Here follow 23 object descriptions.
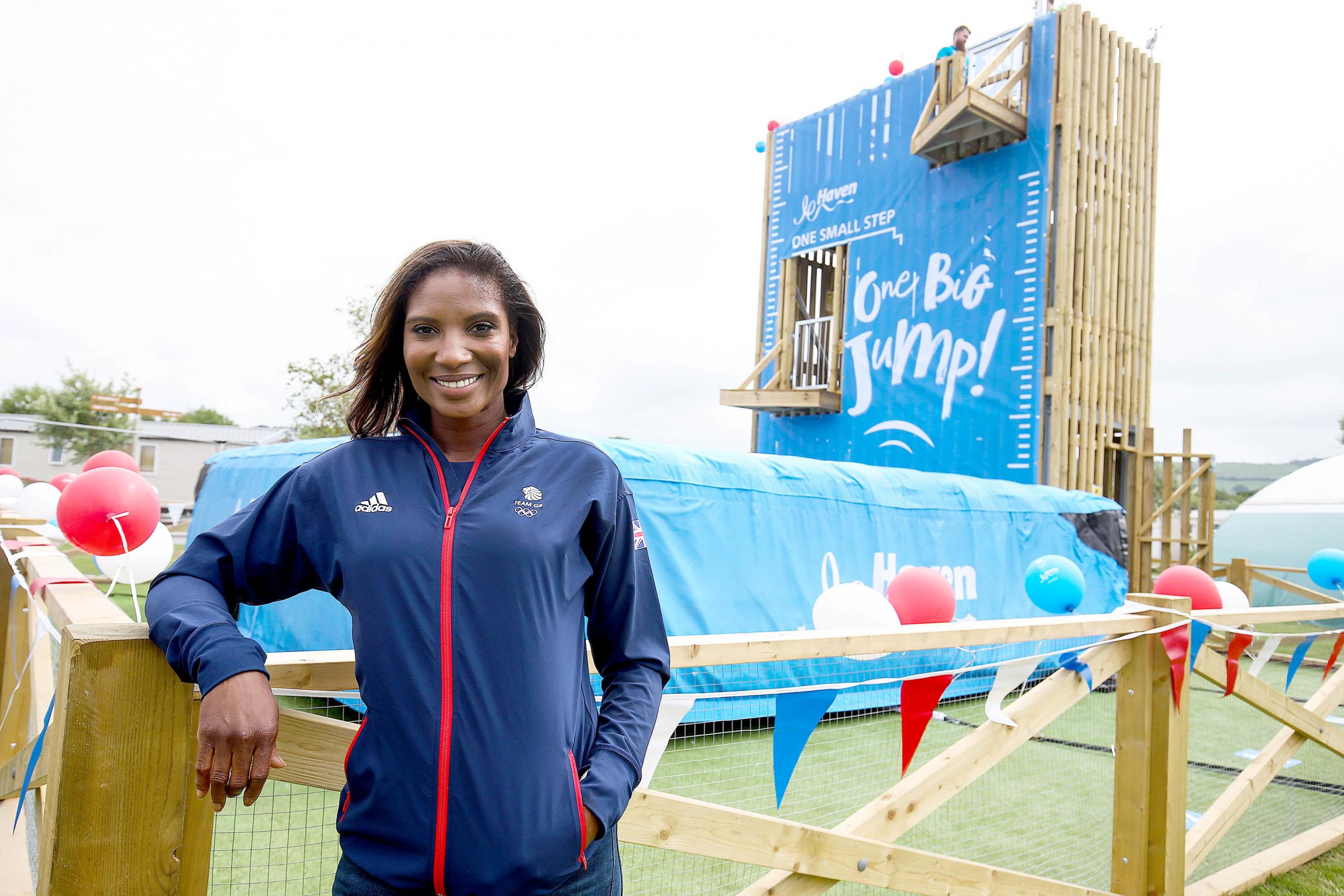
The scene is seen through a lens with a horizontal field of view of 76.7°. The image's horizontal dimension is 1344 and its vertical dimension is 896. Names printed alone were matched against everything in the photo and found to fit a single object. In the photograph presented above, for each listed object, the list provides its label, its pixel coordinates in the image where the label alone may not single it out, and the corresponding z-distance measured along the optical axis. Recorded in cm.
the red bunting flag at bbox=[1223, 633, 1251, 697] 329
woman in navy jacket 117
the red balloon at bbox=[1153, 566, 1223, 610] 380
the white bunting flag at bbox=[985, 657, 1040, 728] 252
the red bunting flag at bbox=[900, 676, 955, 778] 233
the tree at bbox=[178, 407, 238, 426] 6500
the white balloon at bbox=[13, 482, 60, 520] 482
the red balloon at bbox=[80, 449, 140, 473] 440
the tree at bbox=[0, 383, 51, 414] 3794
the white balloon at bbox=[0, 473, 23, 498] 532
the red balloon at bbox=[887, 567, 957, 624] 312
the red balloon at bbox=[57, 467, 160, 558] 287
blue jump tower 1034
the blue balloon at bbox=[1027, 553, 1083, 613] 377
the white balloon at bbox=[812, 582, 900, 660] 294
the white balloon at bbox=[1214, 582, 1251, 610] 414
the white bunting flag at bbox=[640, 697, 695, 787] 194
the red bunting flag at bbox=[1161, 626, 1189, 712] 302
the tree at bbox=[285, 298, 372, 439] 1941
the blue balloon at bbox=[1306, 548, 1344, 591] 470
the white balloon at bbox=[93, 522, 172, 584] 382
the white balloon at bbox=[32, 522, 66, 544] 337
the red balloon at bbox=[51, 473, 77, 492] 456
